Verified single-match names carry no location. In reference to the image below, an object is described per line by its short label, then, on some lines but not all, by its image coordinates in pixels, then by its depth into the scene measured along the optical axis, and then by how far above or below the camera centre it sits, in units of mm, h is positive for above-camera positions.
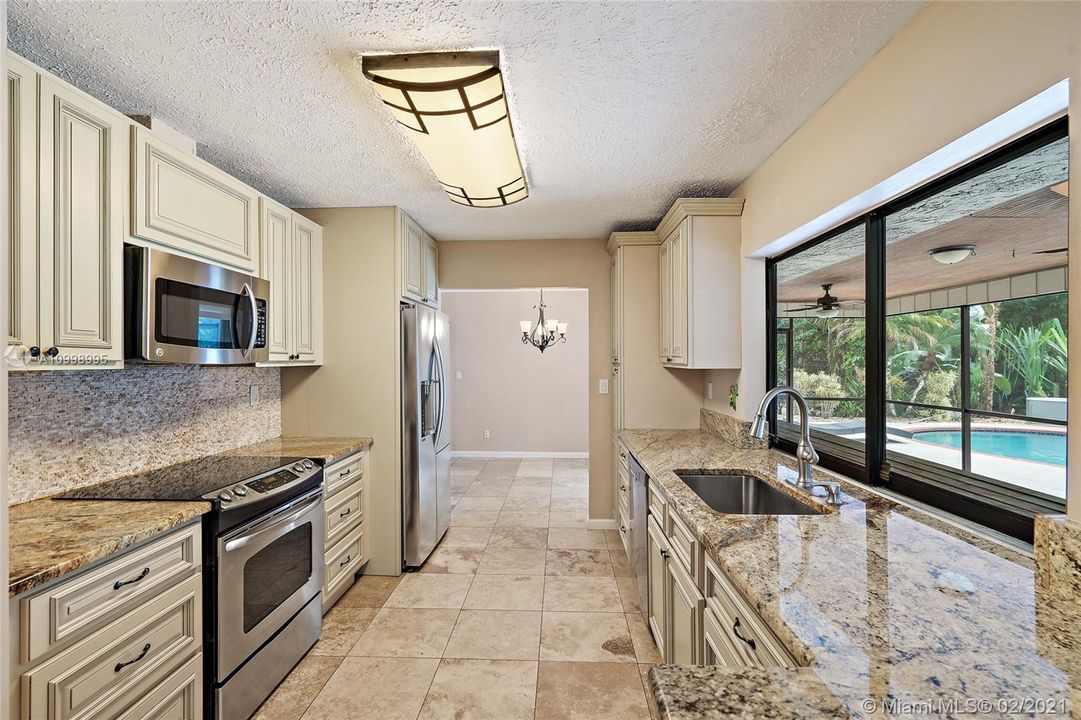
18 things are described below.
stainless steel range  1735 -808
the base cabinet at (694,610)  1169 -758
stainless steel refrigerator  3158 -470
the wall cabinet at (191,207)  1751 +633
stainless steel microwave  1704 +195
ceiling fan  2545 +294
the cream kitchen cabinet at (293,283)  2609 +452
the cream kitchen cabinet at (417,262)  3213 +705
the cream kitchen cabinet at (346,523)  2643 -931
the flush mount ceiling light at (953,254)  1701 +378
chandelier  5415 +350
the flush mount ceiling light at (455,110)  1558 +886
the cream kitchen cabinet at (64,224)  1366 +416
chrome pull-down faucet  1868 -324
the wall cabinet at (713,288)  2875 +425
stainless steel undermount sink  2253 -607
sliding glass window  1336 +69
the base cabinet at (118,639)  1192 -765
